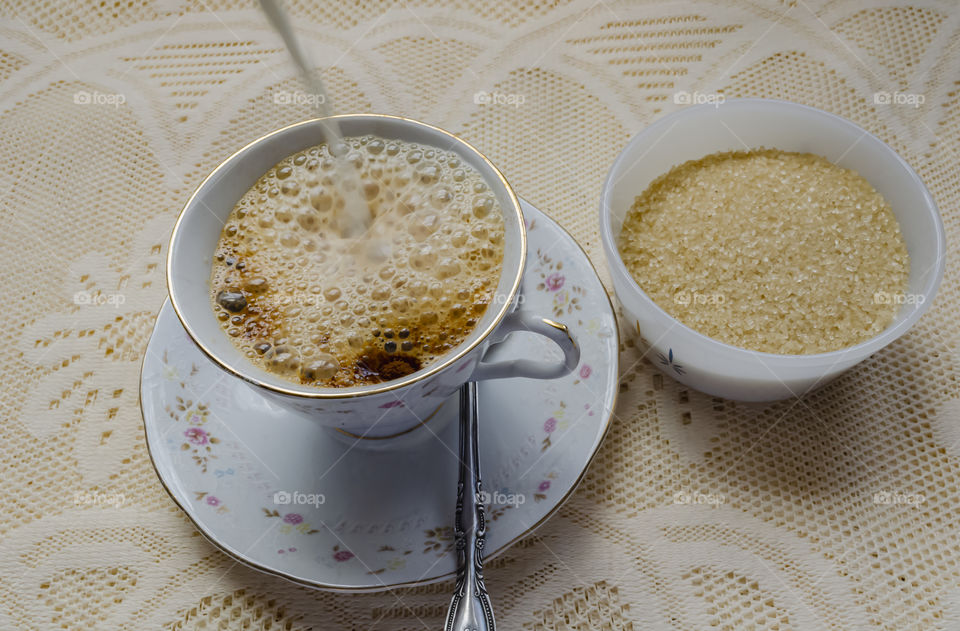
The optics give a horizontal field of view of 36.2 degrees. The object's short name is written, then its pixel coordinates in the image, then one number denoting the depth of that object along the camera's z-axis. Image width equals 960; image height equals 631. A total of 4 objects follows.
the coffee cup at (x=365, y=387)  0.36
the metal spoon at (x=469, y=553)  0.37
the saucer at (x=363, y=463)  0.38
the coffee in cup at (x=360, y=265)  0.37
